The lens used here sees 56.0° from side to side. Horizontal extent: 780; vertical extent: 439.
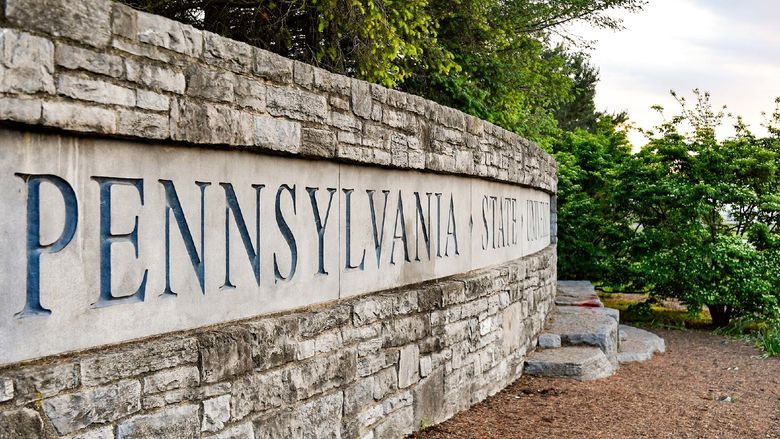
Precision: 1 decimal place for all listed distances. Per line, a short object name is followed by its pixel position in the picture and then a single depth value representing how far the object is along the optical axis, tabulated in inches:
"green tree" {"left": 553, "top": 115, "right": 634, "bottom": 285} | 478.0
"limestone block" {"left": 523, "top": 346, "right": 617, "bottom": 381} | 253.1
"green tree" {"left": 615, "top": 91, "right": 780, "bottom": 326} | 418.0
